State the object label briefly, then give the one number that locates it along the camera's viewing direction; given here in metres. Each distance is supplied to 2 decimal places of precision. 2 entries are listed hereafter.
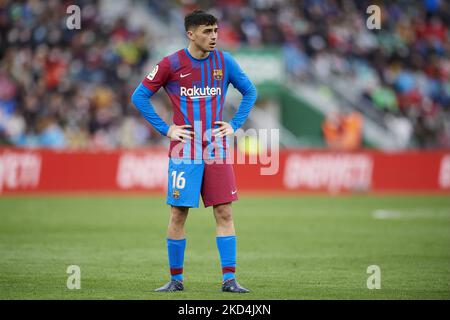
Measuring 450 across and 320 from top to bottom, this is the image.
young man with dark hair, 17.83
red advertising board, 46.75
